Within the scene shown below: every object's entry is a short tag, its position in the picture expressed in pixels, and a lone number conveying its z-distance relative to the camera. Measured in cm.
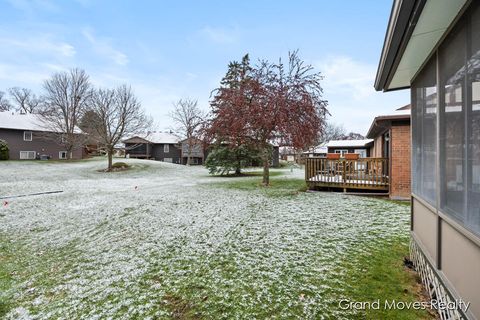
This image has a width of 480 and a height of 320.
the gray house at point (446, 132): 191
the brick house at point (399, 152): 891
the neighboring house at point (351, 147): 1964
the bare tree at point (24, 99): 4272
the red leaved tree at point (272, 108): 1210
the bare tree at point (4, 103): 4194
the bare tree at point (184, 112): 3534
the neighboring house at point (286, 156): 5125
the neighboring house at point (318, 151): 3719
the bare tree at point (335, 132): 5109
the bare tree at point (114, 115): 2231
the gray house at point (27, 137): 2764
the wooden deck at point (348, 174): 1003
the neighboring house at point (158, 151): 3991
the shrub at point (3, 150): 2500
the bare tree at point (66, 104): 2769
